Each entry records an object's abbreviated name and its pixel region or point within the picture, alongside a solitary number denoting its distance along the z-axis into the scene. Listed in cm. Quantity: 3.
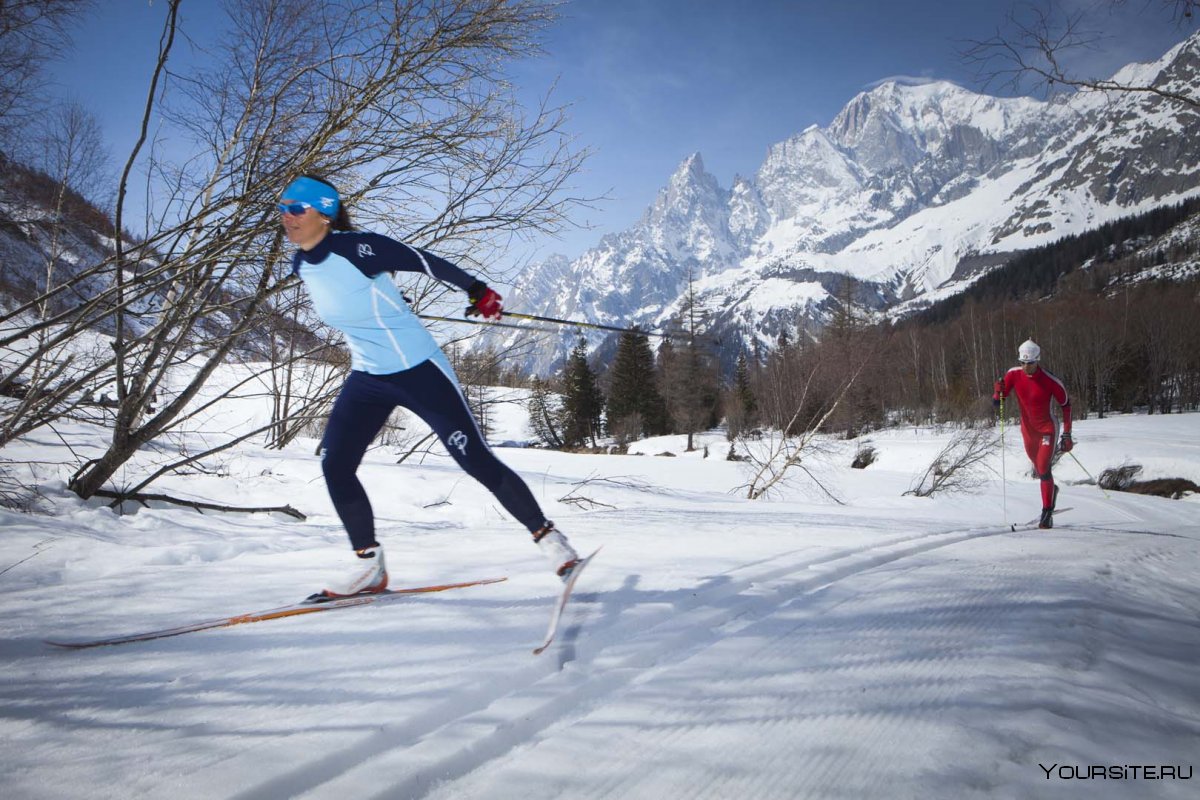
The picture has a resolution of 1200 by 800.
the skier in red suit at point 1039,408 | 610
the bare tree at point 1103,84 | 405
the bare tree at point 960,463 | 1255
